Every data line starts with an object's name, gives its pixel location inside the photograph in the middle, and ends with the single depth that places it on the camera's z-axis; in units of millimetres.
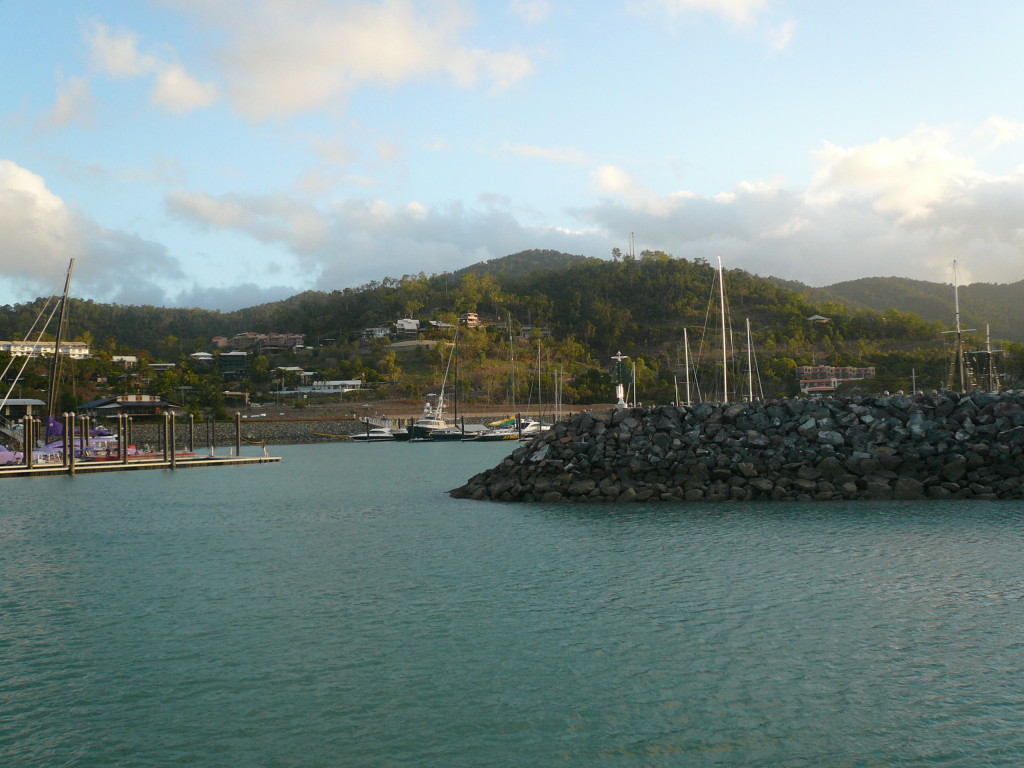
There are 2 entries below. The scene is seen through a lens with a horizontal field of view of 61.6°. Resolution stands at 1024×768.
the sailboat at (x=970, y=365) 43128
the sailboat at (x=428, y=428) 90250
